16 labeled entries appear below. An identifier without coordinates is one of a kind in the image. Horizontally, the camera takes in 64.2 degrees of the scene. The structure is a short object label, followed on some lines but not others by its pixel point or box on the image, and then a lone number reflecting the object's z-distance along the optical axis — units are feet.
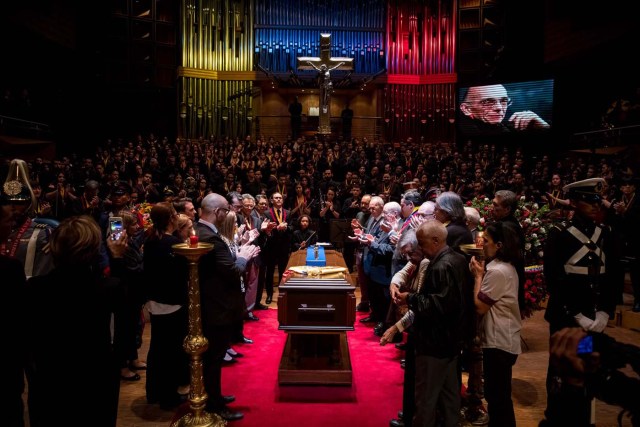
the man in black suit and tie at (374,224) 19.31
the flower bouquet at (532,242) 16.89
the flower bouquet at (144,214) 17.43
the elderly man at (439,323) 9.55
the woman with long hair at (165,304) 12.25
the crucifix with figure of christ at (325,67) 47.75
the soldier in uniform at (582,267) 10.29
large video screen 48.34
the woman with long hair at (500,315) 10.30
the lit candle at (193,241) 10.60
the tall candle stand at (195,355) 11.20
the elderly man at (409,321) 10.53
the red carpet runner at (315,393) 12.37
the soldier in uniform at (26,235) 10.61
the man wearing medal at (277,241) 23.00
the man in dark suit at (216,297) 11.68
